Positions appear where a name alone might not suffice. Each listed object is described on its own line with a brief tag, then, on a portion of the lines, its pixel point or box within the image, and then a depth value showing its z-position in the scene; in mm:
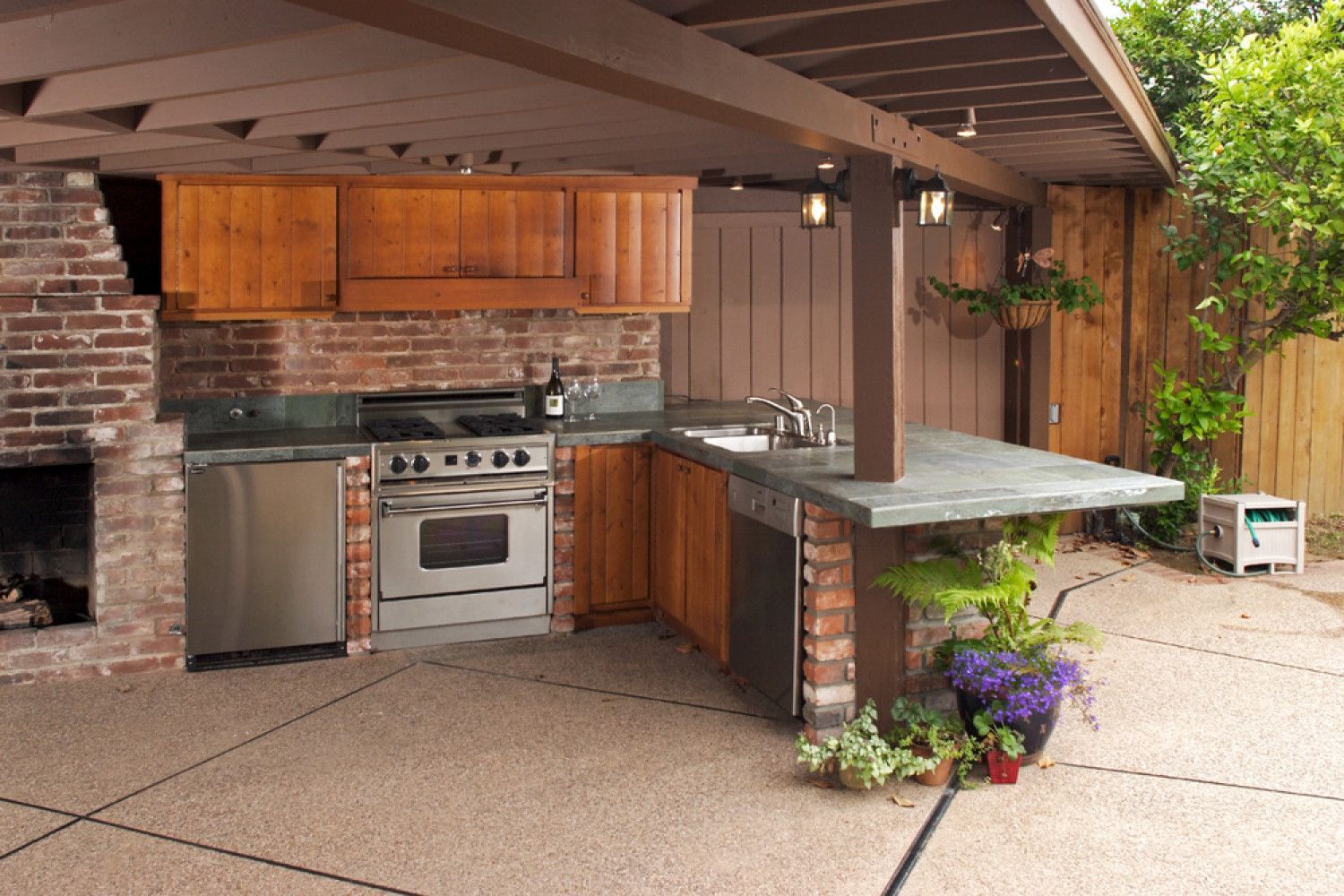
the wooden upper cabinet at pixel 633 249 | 6129
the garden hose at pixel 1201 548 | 6771
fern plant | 3979
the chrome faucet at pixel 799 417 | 5410
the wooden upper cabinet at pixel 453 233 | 5781
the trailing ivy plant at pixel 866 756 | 3936
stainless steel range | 5449
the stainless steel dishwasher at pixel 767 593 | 4391
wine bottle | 6199
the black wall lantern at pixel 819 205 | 4742
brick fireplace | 5020
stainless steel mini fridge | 5211
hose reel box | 6750
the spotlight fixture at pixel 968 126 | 4301
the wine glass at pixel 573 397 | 6305
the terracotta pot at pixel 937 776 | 4012
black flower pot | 4102
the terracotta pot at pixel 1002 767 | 4020
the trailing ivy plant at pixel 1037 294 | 7258
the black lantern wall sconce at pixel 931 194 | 4156
